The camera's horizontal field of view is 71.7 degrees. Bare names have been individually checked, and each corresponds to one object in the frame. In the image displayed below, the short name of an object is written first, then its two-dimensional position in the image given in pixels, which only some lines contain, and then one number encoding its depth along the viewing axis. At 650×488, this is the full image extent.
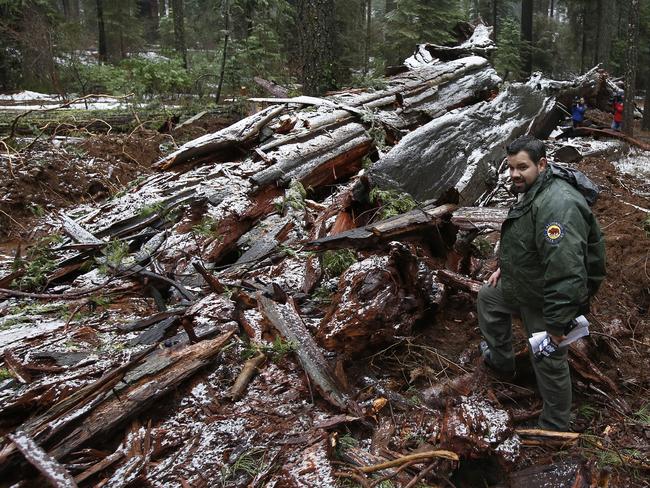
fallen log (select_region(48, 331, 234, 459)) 2.96
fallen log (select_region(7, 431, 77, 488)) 2.57
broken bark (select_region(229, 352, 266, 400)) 3.46
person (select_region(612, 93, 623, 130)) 13.29
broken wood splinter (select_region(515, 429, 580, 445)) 3.34
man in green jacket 3.01
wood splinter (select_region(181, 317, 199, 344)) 3.75
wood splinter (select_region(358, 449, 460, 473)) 2.93
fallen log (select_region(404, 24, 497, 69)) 10.66
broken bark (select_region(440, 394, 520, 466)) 3.06
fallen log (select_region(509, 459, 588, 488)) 2.90
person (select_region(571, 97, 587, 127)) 12.41
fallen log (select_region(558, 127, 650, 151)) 10.78
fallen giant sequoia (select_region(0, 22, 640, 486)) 3.01
